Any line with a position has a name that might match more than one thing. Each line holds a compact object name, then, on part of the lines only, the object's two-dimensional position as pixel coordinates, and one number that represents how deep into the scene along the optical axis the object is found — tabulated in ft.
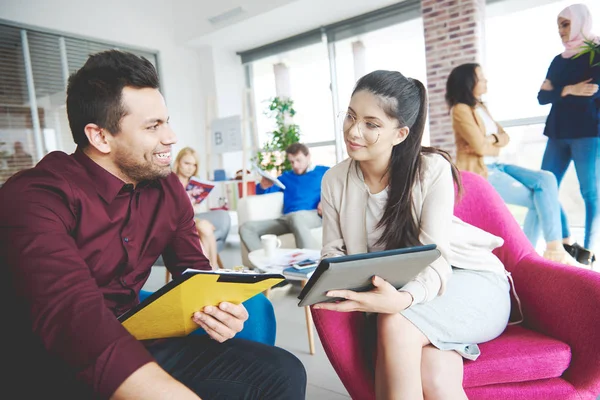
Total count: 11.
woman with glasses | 3.40
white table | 6.86
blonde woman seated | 11.05
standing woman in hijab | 9.29
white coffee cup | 8.17
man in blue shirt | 11.08
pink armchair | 3.60
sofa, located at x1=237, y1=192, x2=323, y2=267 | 11.54
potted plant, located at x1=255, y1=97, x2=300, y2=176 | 19.45
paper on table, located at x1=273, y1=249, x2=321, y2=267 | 7.60
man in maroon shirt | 2.37
